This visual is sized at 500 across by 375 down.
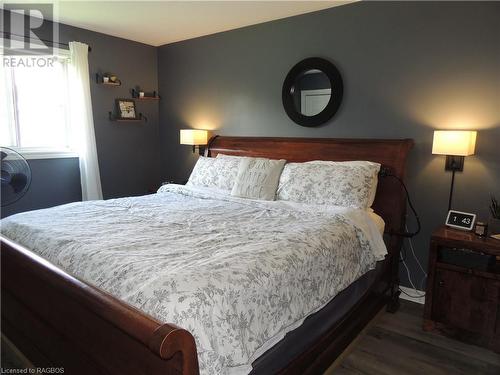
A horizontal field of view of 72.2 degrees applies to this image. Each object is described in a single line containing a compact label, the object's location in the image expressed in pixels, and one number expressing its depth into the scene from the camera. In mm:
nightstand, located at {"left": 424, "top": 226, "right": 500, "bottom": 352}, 2039
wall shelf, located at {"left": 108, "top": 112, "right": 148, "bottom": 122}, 4000
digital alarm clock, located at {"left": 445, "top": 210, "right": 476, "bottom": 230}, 2293
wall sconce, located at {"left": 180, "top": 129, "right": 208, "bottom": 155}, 3783
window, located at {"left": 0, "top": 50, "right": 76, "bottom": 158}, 3330
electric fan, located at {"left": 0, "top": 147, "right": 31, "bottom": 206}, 2723
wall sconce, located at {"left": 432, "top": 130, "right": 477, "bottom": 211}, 2256
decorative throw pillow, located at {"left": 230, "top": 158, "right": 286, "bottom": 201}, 2770
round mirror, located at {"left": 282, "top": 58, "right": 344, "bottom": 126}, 2992
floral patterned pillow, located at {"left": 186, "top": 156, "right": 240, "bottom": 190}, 3068
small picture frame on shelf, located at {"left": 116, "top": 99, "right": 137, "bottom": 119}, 4031
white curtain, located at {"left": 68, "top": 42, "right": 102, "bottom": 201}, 3556
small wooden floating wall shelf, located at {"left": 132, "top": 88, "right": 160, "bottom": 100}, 4176
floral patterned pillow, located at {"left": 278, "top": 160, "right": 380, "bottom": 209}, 2461
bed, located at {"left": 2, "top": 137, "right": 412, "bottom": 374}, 1134
